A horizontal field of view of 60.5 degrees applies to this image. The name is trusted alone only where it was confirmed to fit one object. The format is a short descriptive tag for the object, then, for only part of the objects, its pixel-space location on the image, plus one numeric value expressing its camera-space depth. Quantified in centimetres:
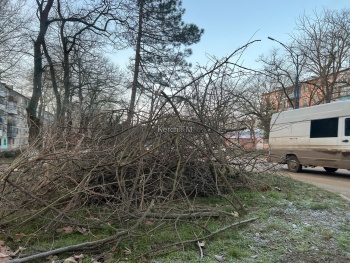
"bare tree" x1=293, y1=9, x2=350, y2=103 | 2414
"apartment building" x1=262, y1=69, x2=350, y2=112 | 2575
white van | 1060
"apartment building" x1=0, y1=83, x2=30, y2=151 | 3279
